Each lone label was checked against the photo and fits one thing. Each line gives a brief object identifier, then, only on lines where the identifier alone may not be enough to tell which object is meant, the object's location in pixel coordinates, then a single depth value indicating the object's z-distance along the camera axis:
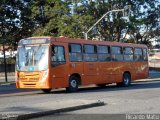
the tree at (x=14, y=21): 46.93
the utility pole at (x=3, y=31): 46.31
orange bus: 23.27
